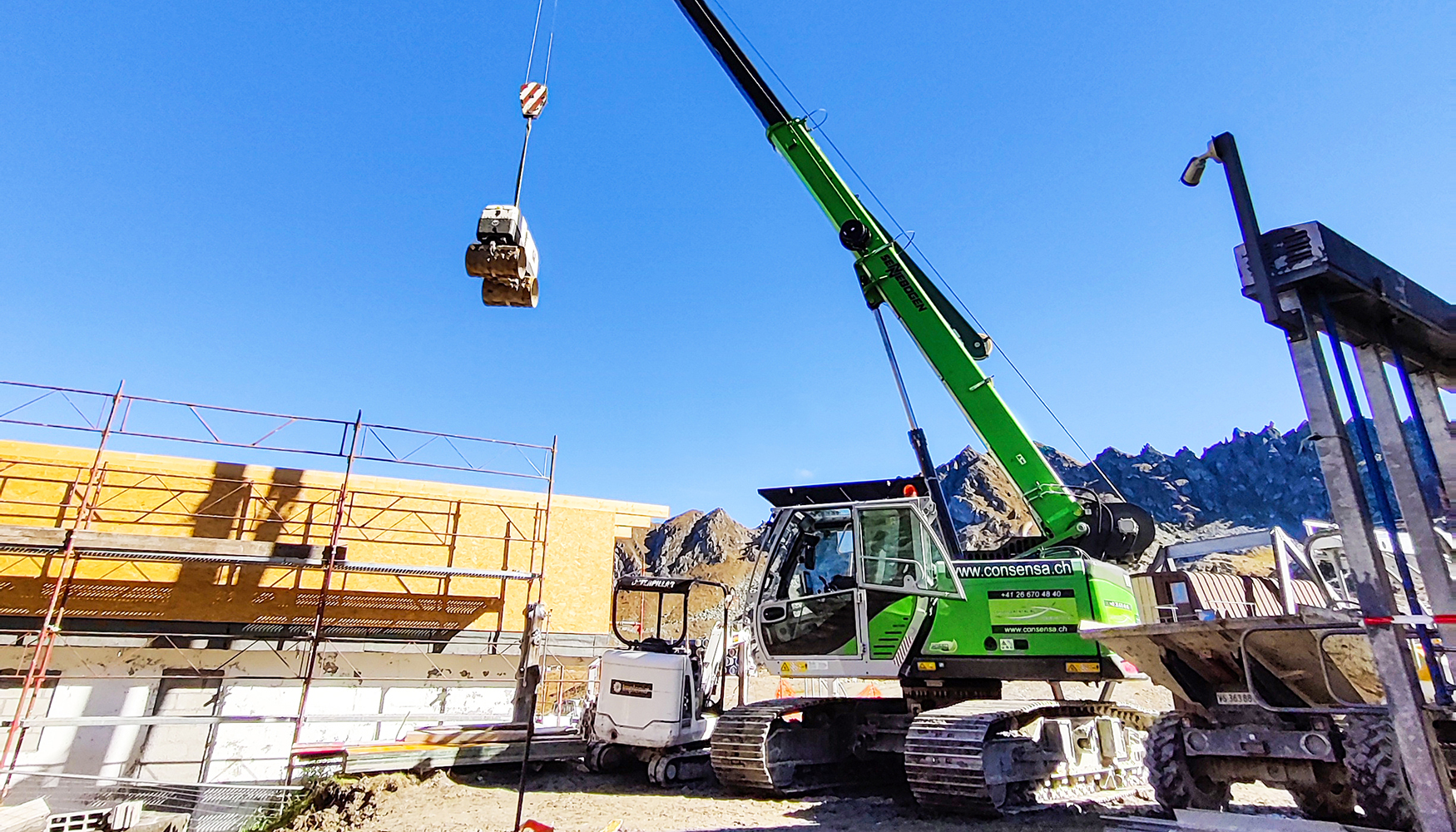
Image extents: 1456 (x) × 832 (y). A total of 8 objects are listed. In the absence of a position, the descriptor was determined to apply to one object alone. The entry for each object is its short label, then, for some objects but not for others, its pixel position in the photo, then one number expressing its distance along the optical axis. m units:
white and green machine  7.11
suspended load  8.00
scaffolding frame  10.57
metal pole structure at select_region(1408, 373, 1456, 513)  4.07
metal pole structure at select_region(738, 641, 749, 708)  11.16
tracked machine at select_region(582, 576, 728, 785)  9.36
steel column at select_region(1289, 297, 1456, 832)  3.05
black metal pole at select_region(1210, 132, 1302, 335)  3.68
